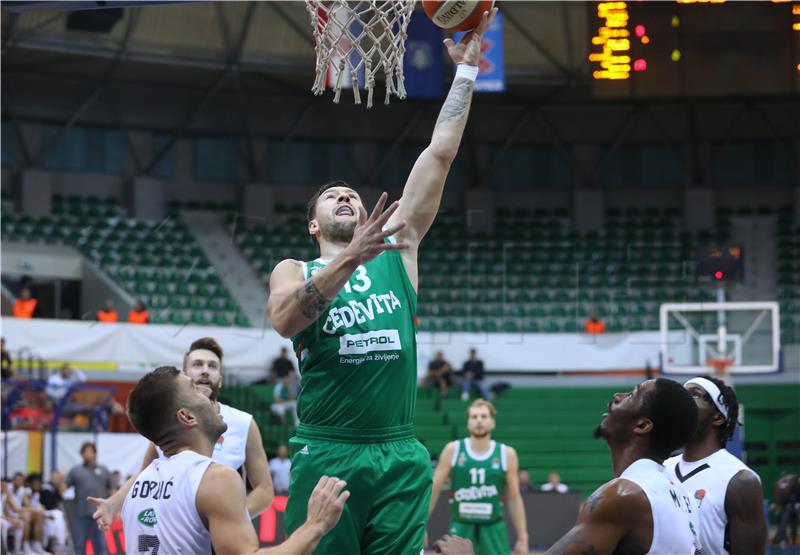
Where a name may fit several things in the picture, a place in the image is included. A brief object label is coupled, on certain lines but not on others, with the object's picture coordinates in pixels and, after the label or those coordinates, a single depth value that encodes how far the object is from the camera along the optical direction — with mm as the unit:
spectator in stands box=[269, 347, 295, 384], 21969
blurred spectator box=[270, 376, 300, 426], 21172
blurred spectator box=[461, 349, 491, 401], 23078
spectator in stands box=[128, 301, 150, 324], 21719
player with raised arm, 4789
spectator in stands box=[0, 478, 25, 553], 14805
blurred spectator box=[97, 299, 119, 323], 21750
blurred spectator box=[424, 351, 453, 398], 23125
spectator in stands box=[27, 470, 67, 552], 15180
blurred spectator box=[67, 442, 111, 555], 15117
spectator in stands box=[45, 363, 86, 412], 18562
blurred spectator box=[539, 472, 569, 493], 18609
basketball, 5410
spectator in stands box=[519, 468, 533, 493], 18516
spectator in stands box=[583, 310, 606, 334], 24053
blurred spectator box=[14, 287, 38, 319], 21906
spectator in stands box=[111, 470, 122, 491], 17036
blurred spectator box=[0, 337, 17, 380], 18219
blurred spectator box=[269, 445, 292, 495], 18672
